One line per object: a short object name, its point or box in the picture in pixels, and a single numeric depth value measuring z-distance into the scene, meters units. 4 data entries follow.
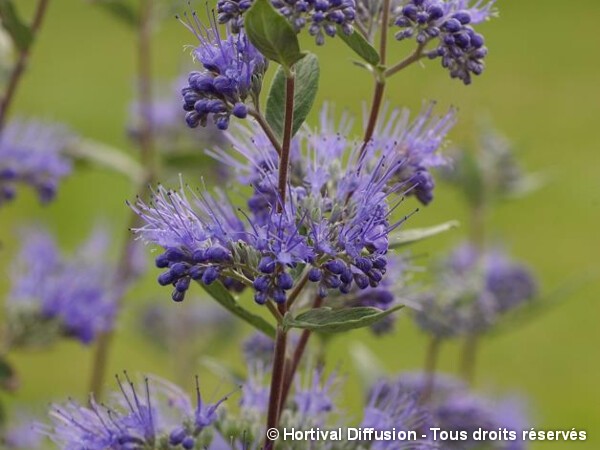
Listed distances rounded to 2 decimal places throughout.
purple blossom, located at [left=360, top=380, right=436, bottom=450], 0.73
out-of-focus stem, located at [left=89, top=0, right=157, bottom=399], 0.96
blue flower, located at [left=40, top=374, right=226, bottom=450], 0.71
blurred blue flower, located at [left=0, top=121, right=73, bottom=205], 0.89
